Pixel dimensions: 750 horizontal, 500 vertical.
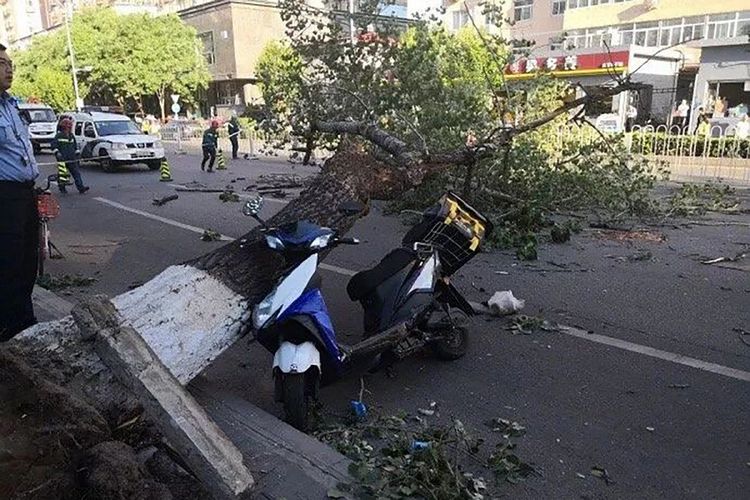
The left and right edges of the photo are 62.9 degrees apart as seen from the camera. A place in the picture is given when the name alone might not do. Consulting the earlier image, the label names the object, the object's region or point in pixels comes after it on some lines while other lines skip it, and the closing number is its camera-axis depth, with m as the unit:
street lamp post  42.74
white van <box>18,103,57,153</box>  27.09
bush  15.52
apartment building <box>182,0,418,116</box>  49.59
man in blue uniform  4.18
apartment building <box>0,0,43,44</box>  85.88
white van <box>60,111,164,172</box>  19.27
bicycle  6.70
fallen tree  3.10
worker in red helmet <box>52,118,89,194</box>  14.31
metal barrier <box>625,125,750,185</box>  14.99
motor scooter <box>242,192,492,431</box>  3.47
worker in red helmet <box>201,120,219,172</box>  18.92
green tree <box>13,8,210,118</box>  44.74
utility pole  9.20
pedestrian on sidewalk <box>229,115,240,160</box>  22.65
